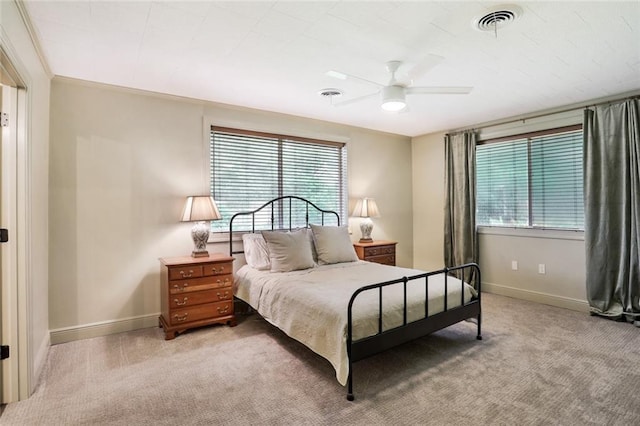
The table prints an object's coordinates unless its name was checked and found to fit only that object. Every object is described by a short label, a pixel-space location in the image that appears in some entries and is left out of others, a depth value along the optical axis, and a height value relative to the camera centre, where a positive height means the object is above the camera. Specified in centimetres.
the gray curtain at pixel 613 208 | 350 +3
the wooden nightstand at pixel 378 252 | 469 -52
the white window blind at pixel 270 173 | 400 +57
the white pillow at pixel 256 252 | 362 -39
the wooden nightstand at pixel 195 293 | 315 -73
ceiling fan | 249 +98
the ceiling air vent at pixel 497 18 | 204 +124
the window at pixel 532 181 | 409 +42
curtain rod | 362 +122
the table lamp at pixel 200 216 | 346 +1
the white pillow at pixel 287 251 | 346 -37
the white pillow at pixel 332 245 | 384 -35
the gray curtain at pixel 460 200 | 492 +20
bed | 227 -63
